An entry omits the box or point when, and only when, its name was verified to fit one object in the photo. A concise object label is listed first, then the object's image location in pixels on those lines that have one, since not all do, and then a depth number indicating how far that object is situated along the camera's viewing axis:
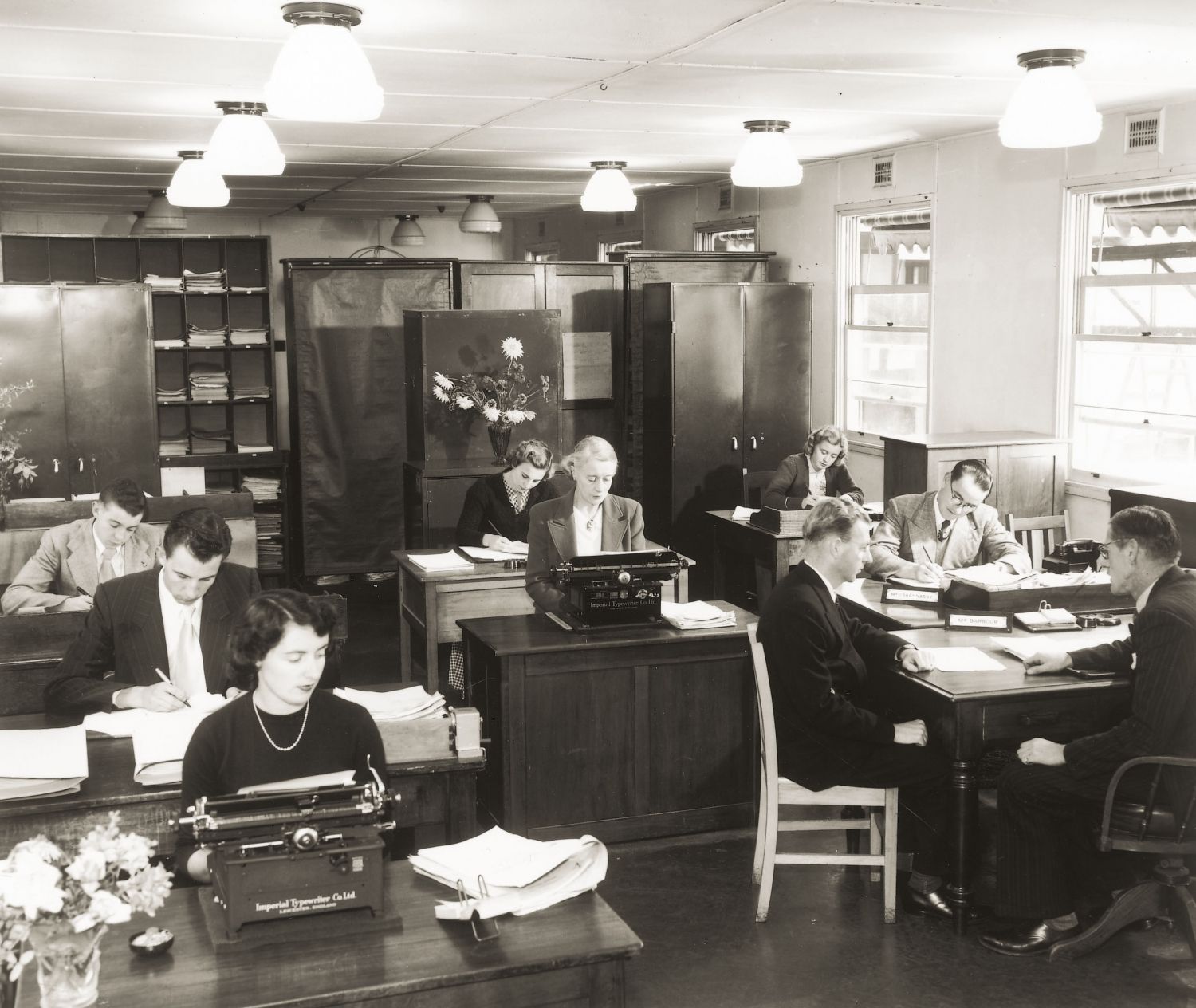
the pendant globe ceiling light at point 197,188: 6.68
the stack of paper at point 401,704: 3.54
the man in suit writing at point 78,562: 5.32
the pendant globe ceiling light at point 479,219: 10.99
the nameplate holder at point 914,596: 5.00
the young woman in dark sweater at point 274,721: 2.97
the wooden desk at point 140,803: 3.16
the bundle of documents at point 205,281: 9.44
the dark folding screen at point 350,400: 9.20
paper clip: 2.46
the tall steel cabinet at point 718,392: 8.80
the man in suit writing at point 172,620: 3.91
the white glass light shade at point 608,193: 7.73
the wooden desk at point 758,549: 7.12
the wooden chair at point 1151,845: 3.75
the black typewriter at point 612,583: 4.68
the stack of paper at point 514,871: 2.54
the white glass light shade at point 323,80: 3.70
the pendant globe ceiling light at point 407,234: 12.65
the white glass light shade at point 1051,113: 4.37
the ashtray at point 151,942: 2.37
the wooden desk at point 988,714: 4.01
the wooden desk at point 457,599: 5.93
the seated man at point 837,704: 4.07
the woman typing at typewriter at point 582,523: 5.18
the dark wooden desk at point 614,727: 4.64
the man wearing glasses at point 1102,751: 3.71
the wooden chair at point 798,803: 4.15
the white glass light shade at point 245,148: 5.36
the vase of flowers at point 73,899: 2.02
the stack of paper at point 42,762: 3.13
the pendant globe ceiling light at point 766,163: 5.90
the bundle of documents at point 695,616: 4.83
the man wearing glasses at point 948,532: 5.75
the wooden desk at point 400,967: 2.26
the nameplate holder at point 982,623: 4.69
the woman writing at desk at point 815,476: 7.34
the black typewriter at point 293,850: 2.38
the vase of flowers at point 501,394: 7.99
